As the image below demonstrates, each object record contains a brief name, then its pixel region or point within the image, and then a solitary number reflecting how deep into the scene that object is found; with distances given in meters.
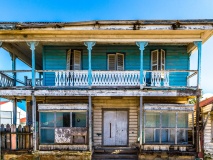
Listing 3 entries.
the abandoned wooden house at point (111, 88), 13.19
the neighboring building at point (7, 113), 26.75
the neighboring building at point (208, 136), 15.54
